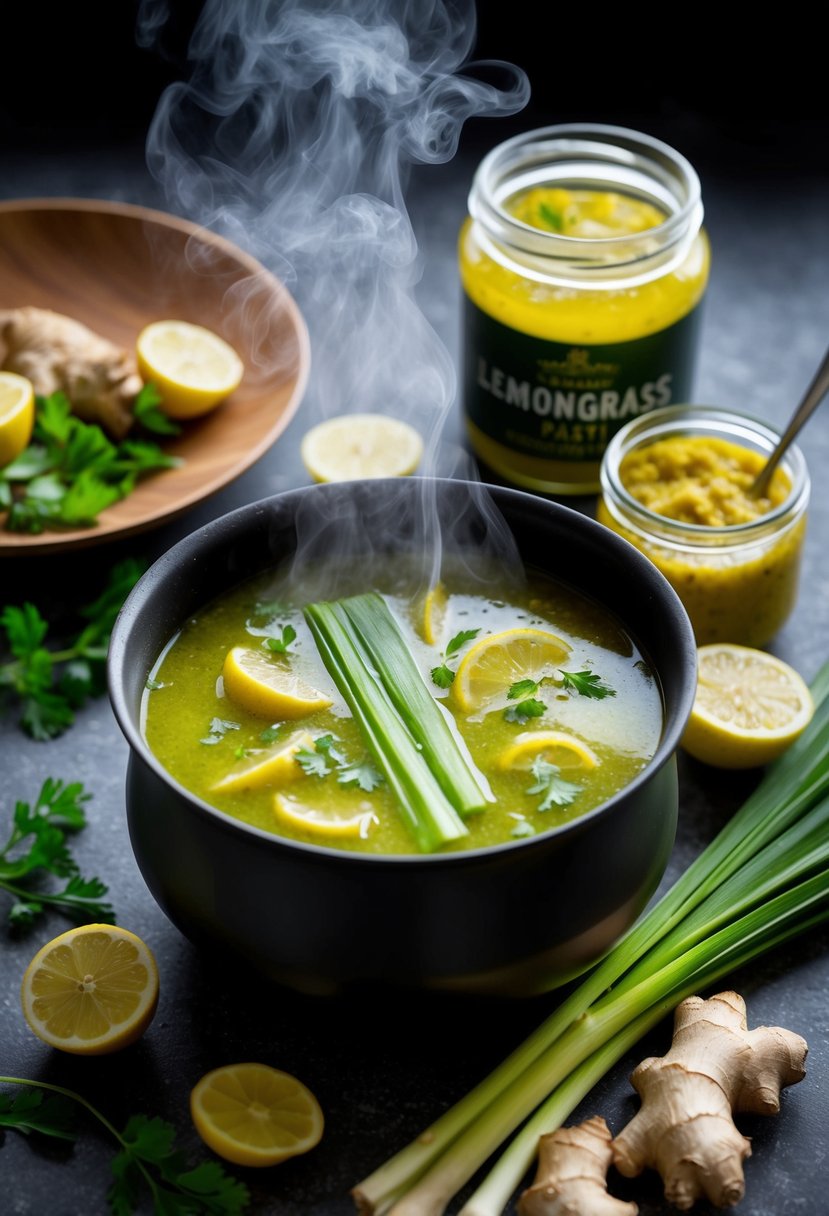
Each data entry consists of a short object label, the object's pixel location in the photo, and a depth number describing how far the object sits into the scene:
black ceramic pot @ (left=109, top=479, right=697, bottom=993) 1.69
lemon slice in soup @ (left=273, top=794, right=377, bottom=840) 1.83
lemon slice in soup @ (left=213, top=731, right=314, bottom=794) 1.88
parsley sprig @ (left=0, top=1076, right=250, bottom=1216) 1.75
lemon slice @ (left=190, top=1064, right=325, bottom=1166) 1.80
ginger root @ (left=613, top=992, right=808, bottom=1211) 1.74
